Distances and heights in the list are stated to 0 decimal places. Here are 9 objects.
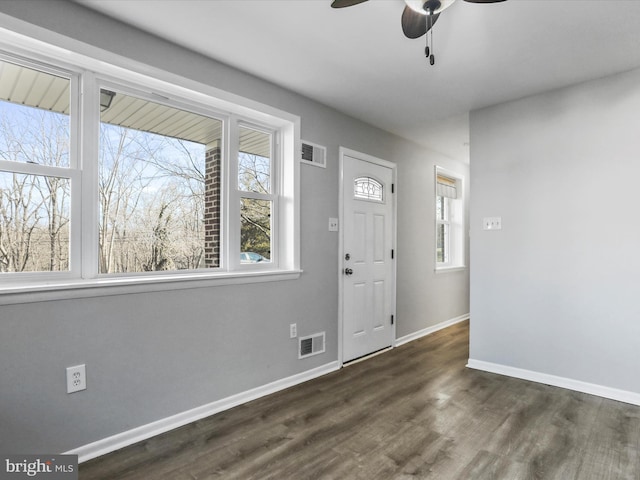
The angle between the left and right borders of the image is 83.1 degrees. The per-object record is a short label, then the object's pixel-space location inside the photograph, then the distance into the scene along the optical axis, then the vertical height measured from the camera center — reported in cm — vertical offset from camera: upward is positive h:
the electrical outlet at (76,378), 195 -73
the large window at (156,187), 225 +39
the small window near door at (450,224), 539 +29
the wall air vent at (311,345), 318 -92
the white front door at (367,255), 366 -13
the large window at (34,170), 190 +40
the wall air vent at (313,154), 321 +81
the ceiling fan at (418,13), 163 +111
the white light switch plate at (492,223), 340 +18
